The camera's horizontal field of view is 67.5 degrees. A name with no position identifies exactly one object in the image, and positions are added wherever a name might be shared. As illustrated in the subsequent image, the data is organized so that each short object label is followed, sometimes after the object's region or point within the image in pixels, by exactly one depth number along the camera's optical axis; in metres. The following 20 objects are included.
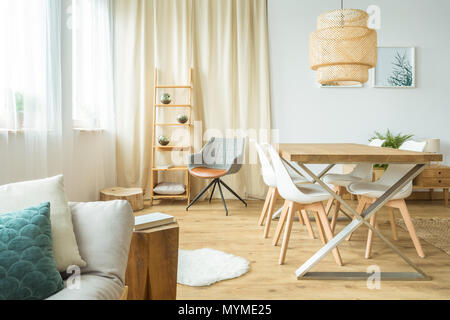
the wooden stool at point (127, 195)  3.55
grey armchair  3.76
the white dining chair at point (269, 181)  2.86
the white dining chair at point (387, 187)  2.32
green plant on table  4.24
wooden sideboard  3.97
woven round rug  2.66
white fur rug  1.99
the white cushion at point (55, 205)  1.17
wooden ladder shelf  4.06
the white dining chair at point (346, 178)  3.06
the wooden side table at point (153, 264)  1.46
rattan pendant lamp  2.50
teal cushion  0.99
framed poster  4.46
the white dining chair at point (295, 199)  2.15
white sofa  1.17
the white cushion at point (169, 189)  4.04
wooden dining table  1.97
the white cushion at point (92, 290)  1.05
